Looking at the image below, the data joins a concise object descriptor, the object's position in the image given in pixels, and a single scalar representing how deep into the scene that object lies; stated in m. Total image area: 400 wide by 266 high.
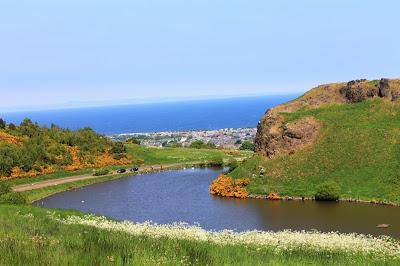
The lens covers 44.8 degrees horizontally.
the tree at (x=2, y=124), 134.90
